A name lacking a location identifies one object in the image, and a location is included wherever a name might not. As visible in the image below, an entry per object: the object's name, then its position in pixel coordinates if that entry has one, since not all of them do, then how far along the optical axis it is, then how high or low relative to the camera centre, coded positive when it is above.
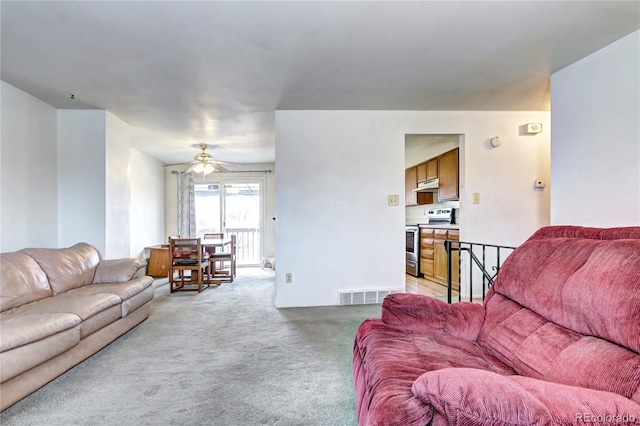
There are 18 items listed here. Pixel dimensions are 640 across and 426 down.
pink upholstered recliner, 0.81 -0.50
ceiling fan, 4.93 +0.84
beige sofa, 1.69 -0.67
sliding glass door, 6.77 +0.02
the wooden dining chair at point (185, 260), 4.48 -0.69
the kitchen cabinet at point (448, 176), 4.11 +0.52
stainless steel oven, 5.13 -0.64
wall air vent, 3.59 -0.99
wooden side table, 5.42 -0.85
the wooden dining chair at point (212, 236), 5.22 -0.45
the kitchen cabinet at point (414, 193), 5.62 +0.37
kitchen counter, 4.09 -0.19
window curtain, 6.56 +0.15
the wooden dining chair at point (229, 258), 5.07 -0.74
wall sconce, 3.60 +1.00
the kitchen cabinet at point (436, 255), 4.02 -0.62
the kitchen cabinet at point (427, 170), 4.74 +0.70
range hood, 4.90 +0.45
